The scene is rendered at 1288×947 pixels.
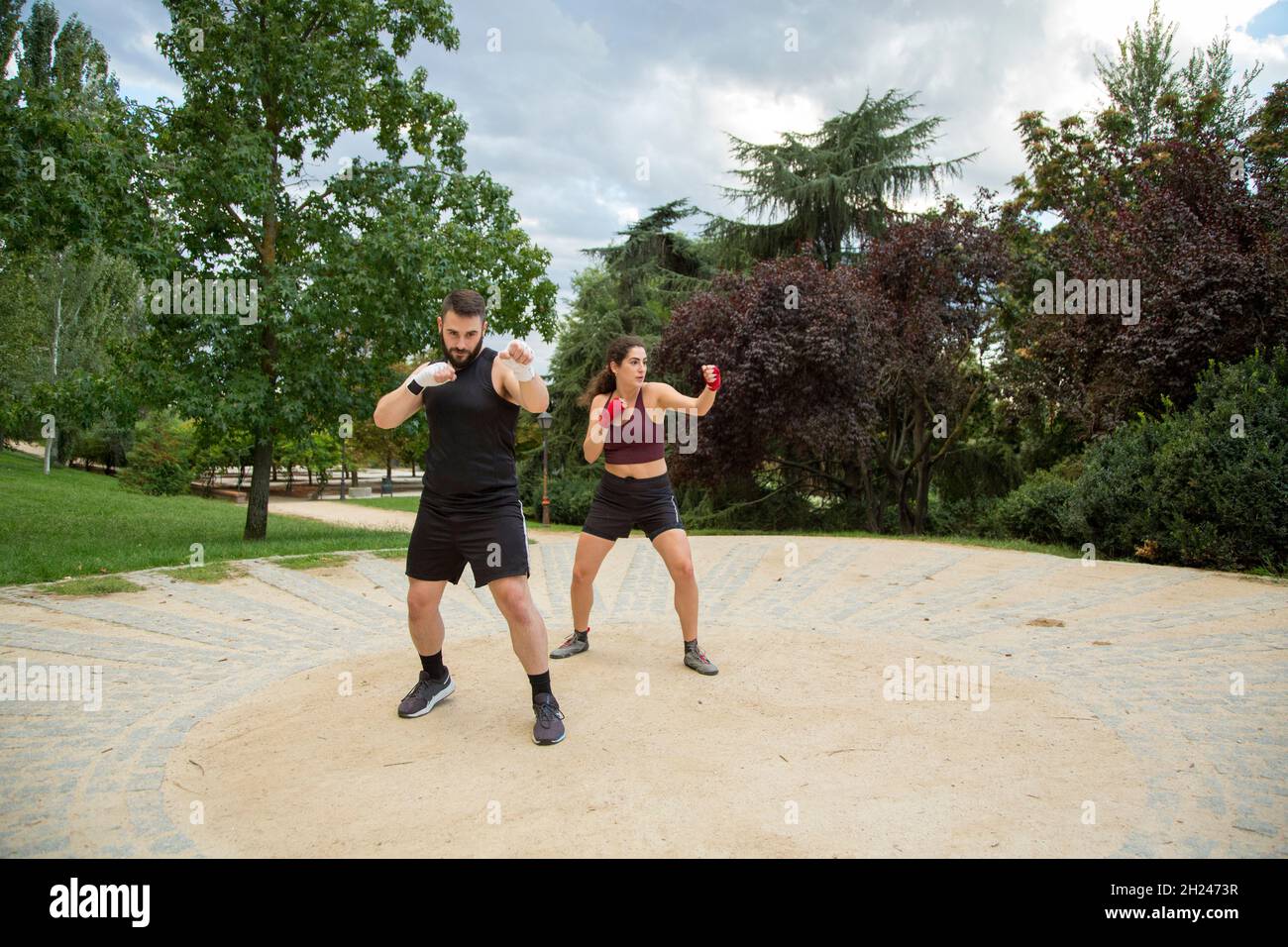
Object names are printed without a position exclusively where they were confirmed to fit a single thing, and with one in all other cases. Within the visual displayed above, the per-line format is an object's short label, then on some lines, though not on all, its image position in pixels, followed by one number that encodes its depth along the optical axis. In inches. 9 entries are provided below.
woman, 200.2
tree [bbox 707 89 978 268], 824.9
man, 153.3
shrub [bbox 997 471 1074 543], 464.8
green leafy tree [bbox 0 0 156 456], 360.8
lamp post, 838.8
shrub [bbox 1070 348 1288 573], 324.2
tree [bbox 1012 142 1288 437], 395.5
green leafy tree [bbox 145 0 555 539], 426.9
